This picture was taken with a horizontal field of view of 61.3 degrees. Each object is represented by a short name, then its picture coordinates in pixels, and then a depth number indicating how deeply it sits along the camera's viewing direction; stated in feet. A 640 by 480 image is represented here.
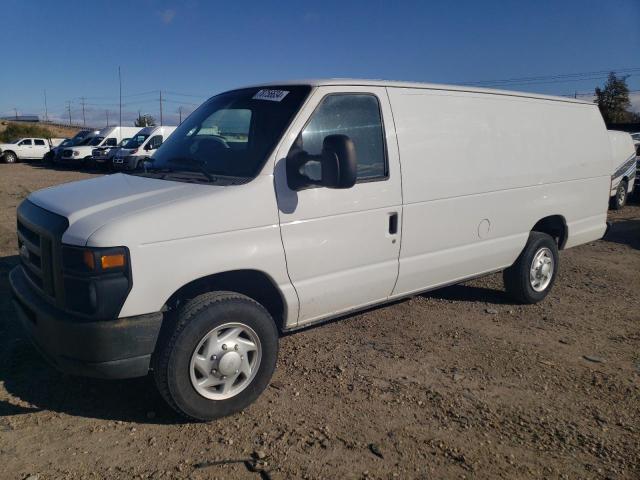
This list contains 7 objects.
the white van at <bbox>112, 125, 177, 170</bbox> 77.46
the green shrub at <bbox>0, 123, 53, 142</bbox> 170.50
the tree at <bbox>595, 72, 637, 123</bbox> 154.30
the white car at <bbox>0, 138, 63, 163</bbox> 108.99
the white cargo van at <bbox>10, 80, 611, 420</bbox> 10.02
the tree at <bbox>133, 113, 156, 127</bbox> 243.60
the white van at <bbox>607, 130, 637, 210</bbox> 41.39
